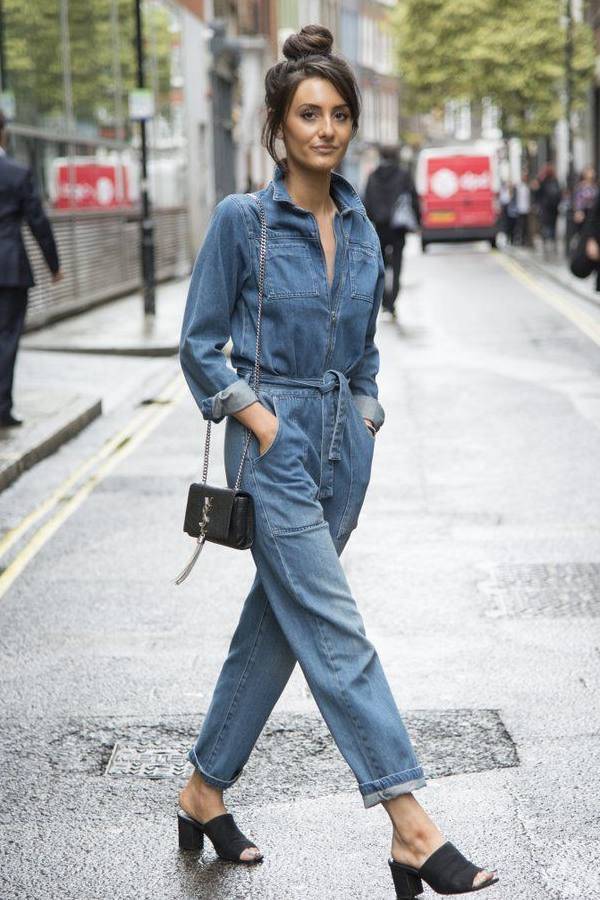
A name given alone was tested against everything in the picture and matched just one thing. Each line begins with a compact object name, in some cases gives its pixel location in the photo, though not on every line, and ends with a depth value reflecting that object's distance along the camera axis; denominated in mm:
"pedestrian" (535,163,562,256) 36969
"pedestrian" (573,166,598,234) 32250
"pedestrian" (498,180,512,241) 43825
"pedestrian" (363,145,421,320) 19422
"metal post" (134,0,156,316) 19953
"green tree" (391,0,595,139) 43625
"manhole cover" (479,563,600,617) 6488
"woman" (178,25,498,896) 3598
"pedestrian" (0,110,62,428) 10586
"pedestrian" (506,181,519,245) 41066
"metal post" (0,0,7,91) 18984
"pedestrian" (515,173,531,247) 38562
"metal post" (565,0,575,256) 32344
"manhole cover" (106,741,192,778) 4637
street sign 20016
